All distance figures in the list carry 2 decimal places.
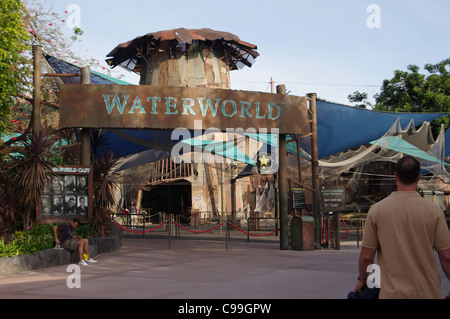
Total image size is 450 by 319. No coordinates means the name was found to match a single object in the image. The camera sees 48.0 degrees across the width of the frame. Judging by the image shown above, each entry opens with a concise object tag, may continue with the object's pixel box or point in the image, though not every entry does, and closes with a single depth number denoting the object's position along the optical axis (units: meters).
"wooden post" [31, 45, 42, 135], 13.91
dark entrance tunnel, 36.81
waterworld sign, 13.99
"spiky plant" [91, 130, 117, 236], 14.68
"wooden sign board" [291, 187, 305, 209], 16.59
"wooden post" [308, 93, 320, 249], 16.22
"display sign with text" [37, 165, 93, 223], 13.30
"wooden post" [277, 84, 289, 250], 15.95
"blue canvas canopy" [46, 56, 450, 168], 19.48
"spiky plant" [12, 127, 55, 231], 12.51
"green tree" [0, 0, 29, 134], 12.53
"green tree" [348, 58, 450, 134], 32.75
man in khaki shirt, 3.91
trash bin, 15.55
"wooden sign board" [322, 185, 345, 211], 16.28
